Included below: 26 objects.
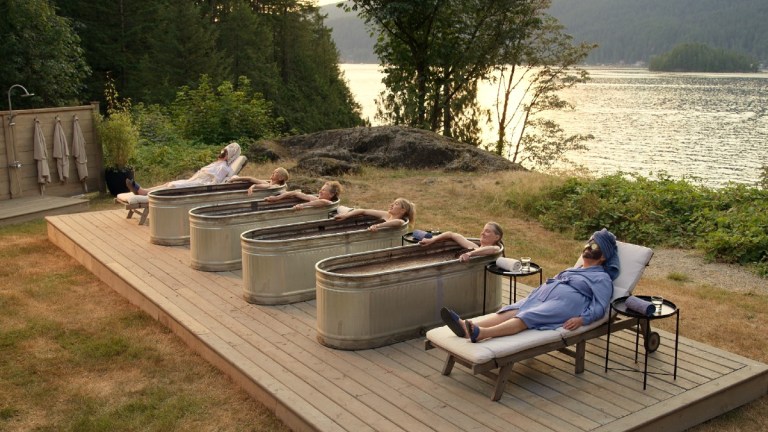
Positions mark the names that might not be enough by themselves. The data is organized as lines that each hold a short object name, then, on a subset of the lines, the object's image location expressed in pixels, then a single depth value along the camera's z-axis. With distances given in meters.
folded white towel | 6.73
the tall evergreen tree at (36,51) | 26.77
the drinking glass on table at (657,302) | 5.93
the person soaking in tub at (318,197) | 9.34
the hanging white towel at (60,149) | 14.44
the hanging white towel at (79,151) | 14.77
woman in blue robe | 5.68
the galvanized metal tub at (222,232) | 8.86
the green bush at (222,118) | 22.61
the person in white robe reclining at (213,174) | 11.50
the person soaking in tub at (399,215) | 8.08
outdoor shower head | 13.61
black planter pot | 15.31
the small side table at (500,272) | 6.68
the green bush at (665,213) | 11.05
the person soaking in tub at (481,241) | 6.90
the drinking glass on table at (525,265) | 6.77
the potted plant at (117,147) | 15.13
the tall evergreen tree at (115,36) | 37.31
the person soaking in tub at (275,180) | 11.10
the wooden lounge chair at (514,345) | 5.45
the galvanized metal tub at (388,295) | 6.36
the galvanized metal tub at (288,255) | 7.57
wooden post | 13.62
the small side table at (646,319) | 5.78
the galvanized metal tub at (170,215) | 10.19
